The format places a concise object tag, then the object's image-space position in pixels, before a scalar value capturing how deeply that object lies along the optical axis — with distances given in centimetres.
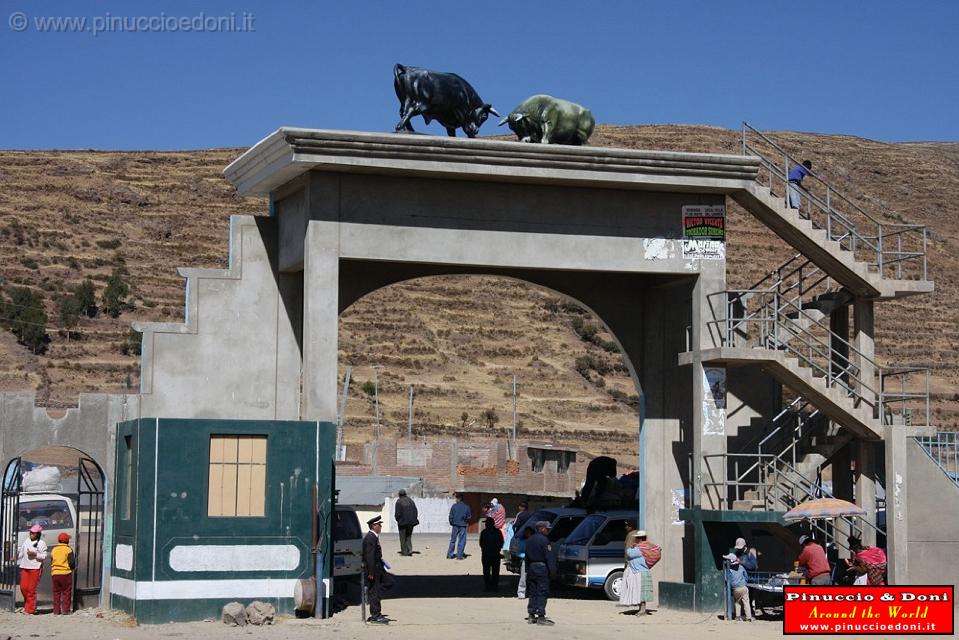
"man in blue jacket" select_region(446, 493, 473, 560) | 3388
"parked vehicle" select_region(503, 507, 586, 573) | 2827
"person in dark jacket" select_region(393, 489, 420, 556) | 3406
